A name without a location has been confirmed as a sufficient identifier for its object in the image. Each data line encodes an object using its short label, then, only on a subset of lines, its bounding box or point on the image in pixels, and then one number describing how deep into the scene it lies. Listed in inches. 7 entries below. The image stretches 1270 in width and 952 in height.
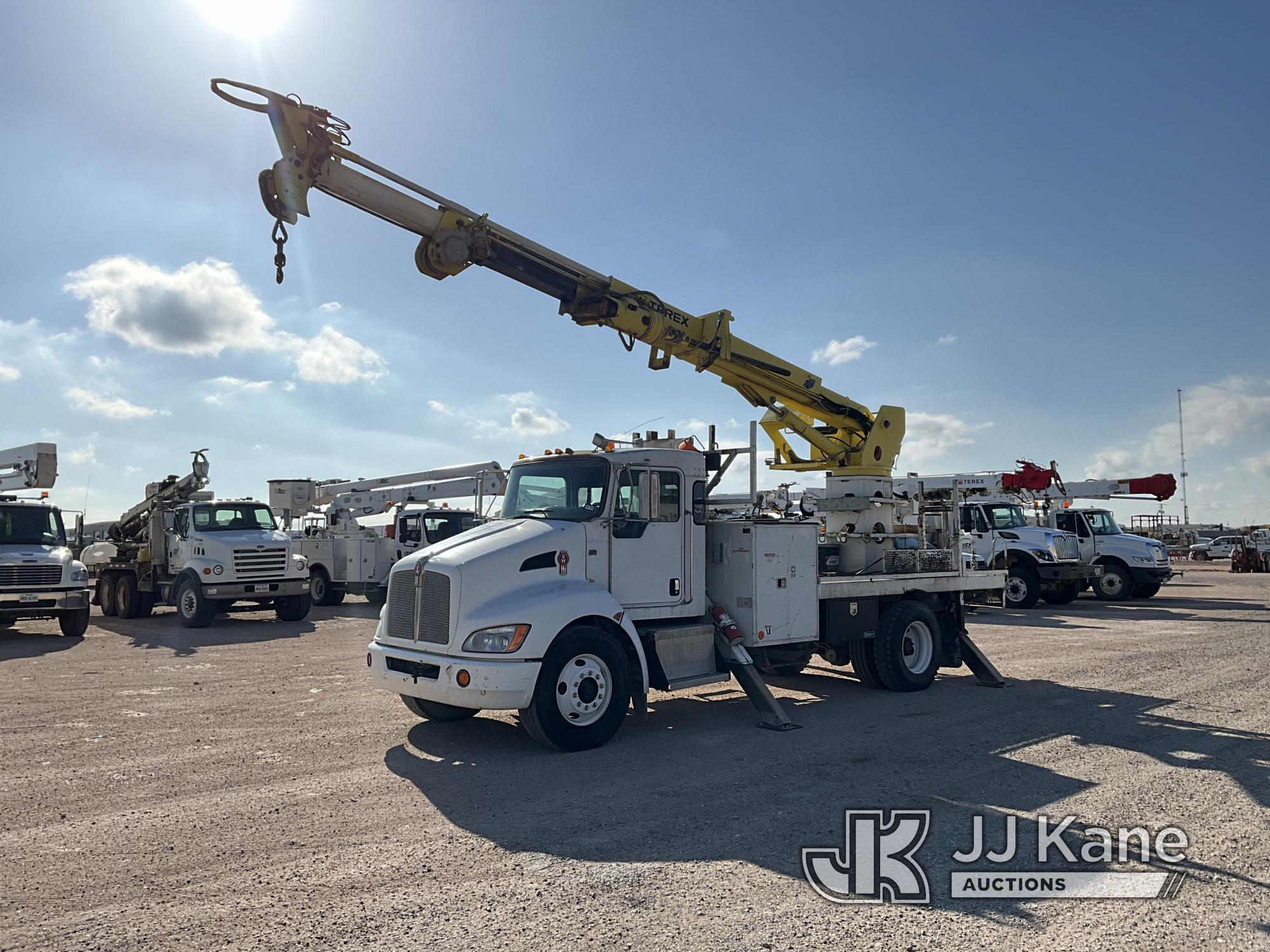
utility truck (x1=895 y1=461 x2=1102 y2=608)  924.0
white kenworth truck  295.6
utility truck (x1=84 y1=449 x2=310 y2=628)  733.9
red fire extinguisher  357.1
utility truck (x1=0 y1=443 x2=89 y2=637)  637.9
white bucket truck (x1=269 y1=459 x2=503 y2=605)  929.5
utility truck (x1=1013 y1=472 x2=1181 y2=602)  981.2
